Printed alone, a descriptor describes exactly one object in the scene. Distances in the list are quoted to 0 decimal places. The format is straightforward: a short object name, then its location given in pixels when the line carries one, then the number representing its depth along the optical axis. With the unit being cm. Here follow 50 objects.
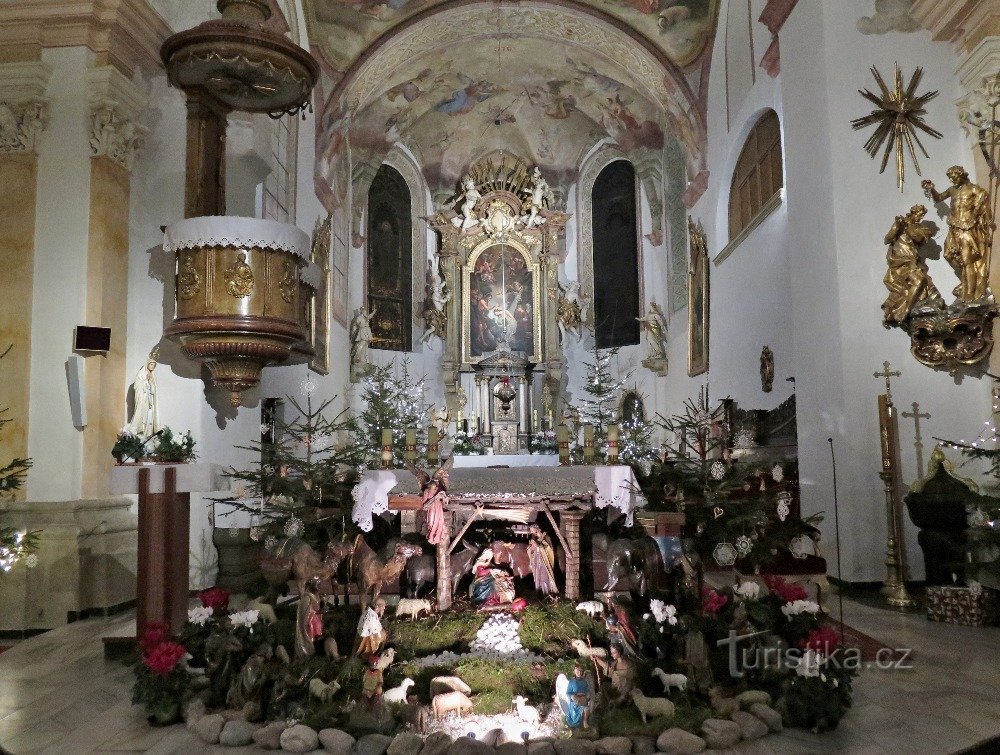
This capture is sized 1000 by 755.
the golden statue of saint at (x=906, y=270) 727
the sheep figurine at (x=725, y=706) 389
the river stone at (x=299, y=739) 367
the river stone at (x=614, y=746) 358
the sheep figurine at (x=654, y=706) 391
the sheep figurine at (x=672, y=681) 418
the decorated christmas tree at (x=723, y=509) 541
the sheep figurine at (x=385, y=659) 443
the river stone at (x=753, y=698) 399
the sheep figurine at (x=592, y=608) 540
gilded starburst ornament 754
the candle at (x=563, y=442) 699
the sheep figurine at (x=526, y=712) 415
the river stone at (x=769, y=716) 384
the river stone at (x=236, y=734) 377
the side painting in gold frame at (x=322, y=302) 1291
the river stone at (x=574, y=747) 353
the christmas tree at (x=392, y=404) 1280
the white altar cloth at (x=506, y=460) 1128
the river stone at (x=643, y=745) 361
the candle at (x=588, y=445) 700
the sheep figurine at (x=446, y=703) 410
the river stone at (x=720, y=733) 364
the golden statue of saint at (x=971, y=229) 708
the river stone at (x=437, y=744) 353
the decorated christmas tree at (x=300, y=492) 597
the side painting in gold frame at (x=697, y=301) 1352
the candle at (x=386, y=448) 657
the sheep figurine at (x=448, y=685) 427
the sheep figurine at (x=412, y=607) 541
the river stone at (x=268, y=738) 372
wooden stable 588
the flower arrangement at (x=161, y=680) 404
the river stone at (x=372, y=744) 356
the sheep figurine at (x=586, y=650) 443
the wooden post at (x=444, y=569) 583
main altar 1792
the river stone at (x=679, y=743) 359
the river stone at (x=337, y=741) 362
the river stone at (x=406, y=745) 354
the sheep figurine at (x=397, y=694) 422
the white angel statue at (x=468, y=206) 1886
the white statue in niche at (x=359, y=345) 1603
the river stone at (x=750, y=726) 375
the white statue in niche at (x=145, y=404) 711
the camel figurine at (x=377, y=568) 548
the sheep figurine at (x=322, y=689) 418
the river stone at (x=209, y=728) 383
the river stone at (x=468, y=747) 346
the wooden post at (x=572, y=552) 591
